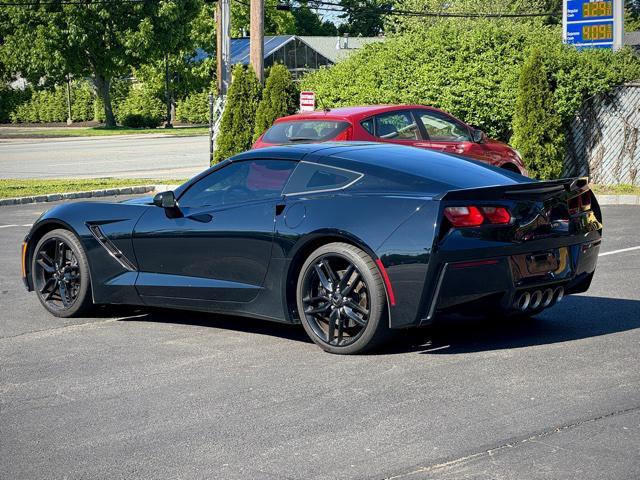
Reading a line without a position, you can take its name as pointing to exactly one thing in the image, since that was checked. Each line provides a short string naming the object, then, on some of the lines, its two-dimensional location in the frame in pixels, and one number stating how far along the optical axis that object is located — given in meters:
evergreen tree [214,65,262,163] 23.67
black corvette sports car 6.72
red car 15.88
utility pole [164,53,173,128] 68.00
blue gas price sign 25.42
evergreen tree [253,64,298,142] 23.28
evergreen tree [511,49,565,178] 19.92
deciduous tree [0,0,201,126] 64.94
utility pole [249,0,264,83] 25.95
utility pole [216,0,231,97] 33.28
